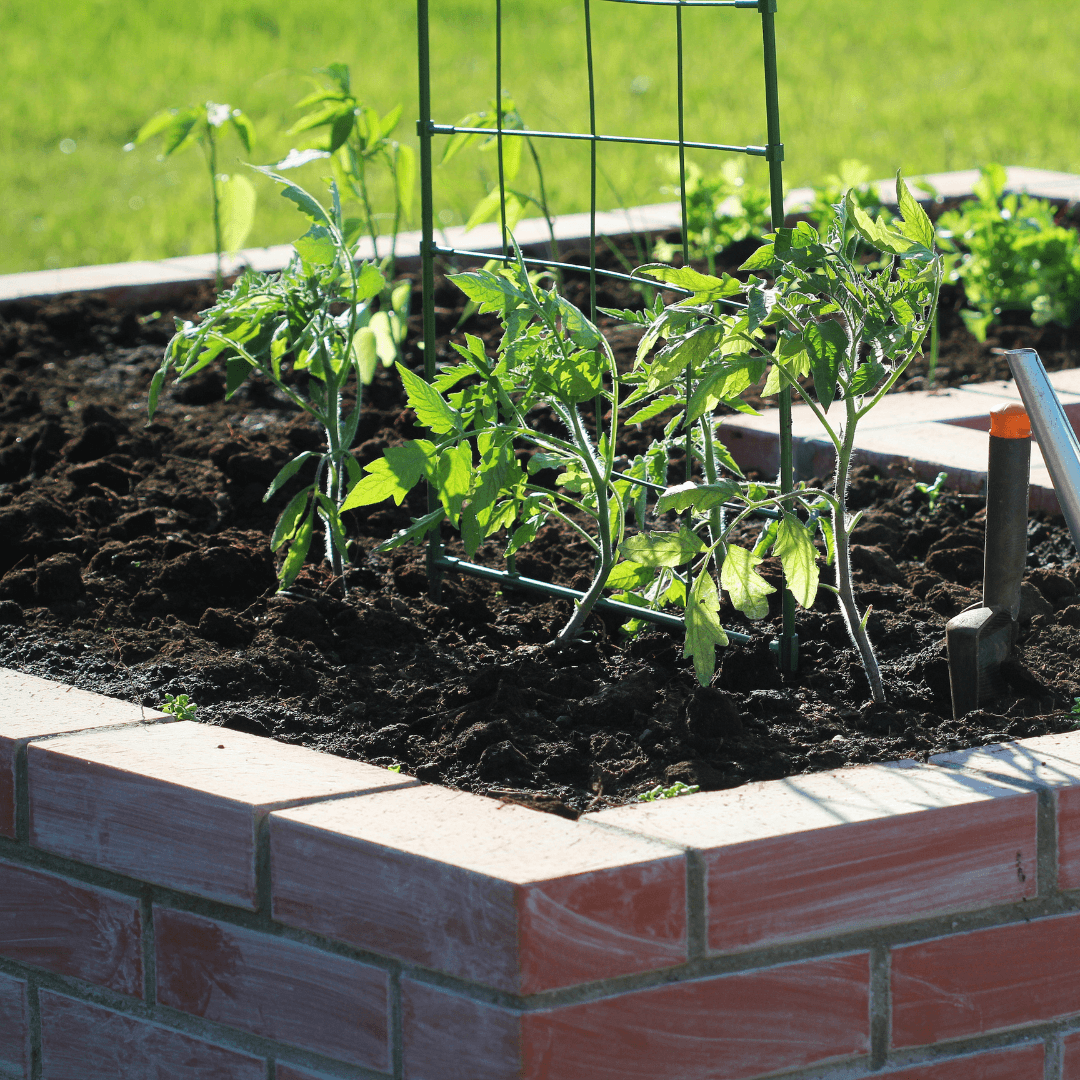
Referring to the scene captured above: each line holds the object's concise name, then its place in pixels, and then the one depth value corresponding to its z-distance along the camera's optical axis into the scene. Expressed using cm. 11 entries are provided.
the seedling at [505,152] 662
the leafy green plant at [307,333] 526
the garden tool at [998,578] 448
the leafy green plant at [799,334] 394
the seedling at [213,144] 776
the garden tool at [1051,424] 417
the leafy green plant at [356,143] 693
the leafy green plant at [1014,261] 890
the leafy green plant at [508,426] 425
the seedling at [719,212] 974
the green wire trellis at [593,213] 441
